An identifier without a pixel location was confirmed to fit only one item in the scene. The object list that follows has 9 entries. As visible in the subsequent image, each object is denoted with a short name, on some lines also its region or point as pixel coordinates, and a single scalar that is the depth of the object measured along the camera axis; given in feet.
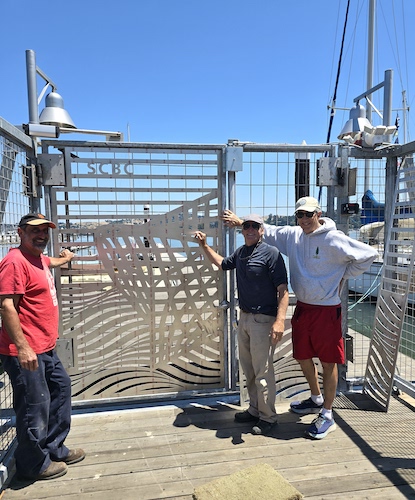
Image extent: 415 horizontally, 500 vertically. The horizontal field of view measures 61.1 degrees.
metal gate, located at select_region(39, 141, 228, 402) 10.18
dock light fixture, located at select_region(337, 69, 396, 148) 10.91
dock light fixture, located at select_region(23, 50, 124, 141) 9.71
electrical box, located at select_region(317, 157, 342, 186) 10.89
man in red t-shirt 6.92
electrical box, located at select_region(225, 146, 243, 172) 10.40
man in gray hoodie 9.22
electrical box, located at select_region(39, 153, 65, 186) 9.78
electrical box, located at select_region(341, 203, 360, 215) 10.71
